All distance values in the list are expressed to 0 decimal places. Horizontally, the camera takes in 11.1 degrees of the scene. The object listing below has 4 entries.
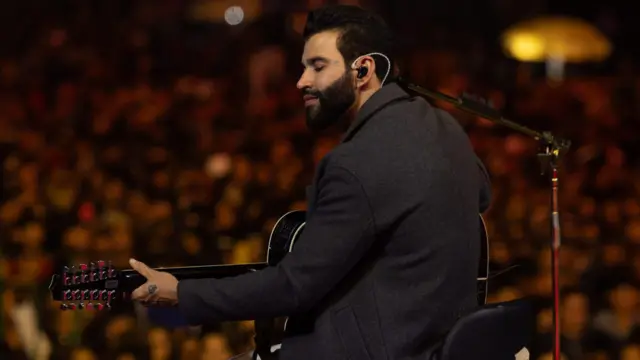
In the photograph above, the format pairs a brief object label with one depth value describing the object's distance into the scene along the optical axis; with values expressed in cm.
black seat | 660
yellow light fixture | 1789
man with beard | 659
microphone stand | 709
